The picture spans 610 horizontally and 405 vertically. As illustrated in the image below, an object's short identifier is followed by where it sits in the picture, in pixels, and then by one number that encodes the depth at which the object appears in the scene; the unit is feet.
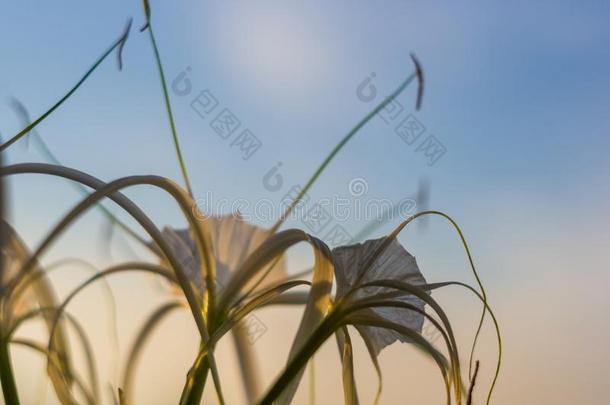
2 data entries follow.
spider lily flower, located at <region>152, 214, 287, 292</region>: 1.27
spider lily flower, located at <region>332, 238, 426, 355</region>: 1.21
